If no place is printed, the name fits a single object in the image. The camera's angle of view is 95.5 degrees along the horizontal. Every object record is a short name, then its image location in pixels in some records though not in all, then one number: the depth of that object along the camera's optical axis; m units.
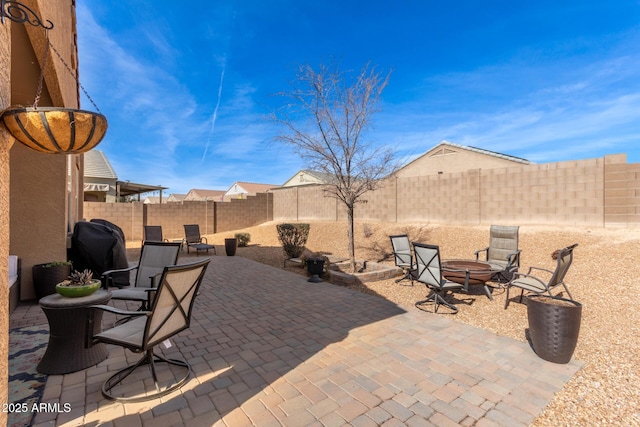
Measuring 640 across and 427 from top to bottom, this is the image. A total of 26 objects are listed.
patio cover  19.31
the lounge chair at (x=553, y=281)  4.34
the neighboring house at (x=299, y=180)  32.77
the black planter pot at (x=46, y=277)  4.96
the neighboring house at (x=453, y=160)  20.12
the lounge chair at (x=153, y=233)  10.89
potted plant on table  2.85
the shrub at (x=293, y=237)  9.03
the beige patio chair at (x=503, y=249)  6.29
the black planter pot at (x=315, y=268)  6.88
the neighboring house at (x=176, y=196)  52.41
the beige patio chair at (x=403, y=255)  6.57
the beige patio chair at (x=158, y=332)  2.43
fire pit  5.04
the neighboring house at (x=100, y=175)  20.11
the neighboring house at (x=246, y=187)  42.91
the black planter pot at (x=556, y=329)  3.00
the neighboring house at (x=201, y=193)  46.96
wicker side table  2.80
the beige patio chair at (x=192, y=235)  11.86
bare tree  7.23
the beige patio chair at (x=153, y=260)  4.45
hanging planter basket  1.49
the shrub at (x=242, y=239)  13.02
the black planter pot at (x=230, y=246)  10.66
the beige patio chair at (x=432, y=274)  4.78
